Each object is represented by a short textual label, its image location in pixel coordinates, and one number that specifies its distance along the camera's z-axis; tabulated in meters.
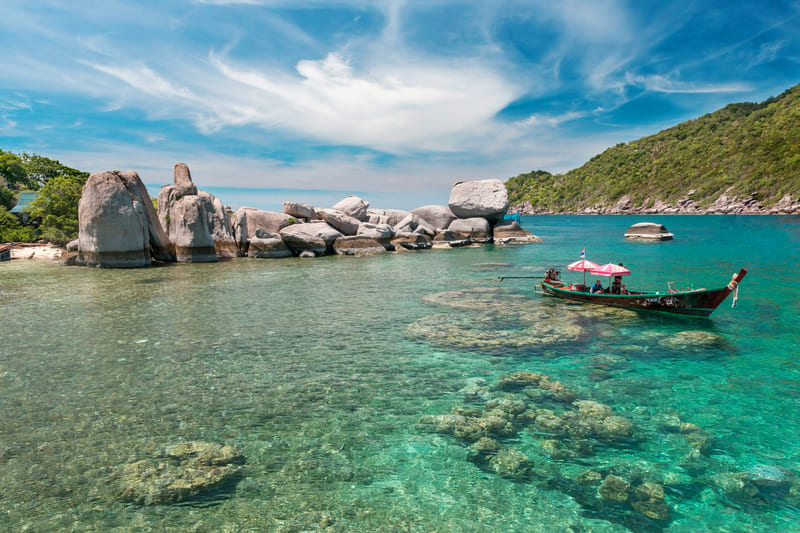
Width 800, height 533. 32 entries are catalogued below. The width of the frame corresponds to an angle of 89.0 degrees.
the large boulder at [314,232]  45.38
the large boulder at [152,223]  36.12
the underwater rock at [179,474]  6.80
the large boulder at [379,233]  49.69
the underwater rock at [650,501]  6.42
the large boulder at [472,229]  59.69
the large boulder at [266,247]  43.91
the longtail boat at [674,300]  17.14
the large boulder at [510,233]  63.91
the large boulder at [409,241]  52.84
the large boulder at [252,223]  44.81
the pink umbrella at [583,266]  20.80
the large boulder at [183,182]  41.09
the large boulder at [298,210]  51.03
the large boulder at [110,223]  33.62
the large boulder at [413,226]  56.41
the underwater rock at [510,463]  7.49
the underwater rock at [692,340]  14.63
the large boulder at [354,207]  56.12
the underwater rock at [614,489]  6.77
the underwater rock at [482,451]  7.87
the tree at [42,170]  67.94
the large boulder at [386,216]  58.88
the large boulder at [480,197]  60.62
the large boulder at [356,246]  47.81
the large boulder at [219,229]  43.28
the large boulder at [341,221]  50.69
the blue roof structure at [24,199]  51.61
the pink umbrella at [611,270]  19.25
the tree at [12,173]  63.47
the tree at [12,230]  45.98
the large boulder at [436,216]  62.19
